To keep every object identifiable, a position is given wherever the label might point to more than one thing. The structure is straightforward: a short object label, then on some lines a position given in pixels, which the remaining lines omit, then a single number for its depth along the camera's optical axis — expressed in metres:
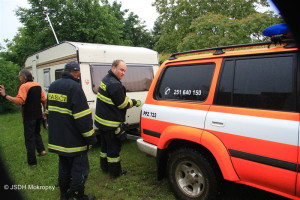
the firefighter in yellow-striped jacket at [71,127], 2.84
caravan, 5.30
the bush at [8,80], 11.66
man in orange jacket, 4.31
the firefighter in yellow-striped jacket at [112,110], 3.52
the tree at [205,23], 7.38
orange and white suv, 2.03
